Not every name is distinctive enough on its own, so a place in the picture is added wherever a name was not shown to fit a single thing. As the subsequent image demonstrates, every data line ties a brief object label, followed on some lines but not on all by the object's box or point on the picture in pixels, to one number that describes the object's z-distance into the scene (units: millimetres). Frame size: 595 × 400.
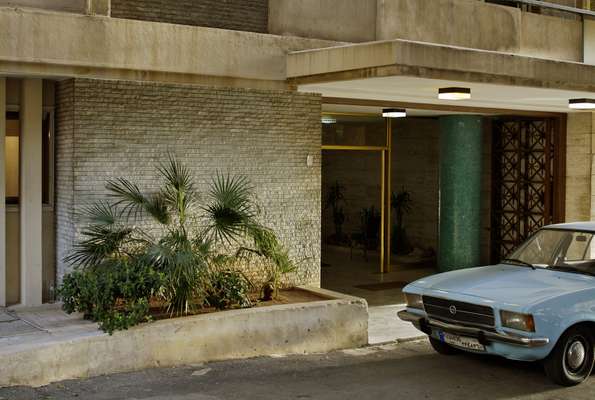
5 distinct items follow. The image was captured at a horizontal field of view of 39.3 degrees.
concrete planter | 8023
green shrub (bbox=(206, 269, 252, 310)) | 9633
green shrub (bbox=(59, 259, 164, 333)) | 8648
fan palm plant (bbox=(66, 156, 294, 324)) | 9172
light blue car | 8055
